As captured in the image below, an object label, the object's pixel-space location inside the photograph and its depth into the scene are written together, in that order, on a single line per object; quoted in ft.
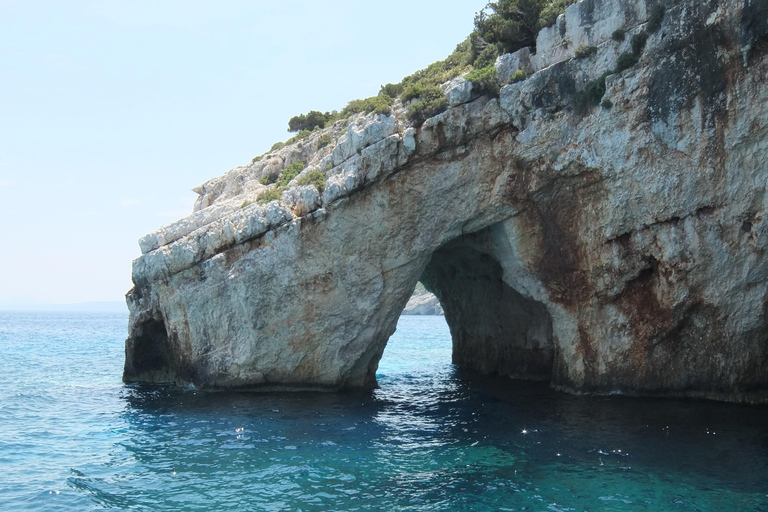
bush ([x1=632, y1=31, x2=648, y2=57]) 62.59
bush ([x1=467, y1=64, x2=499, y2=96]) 70.54
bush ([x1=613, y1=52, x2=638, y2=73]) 63.21
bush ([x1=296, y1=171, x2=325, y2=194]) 76.23
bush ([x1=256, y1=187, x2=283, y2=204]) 80.19
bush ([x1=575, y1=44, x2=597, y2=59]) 66.27
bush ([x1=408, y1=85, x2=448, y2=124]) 71.77
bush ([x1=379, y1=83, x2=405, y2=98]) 86.58
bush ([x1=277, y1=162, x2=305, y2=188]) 86.46
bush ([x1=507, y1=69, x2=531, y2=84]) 70.38
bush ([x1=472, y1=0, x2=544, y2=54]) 76.02
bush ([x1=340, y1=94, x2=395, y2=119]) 75.98
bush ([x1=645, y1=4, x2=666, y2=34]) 61.62
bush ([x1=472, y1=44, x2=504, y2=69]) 78.02
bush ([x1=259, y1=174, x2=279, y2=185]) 91.66
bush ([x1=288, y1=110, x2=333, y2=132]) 104.62
